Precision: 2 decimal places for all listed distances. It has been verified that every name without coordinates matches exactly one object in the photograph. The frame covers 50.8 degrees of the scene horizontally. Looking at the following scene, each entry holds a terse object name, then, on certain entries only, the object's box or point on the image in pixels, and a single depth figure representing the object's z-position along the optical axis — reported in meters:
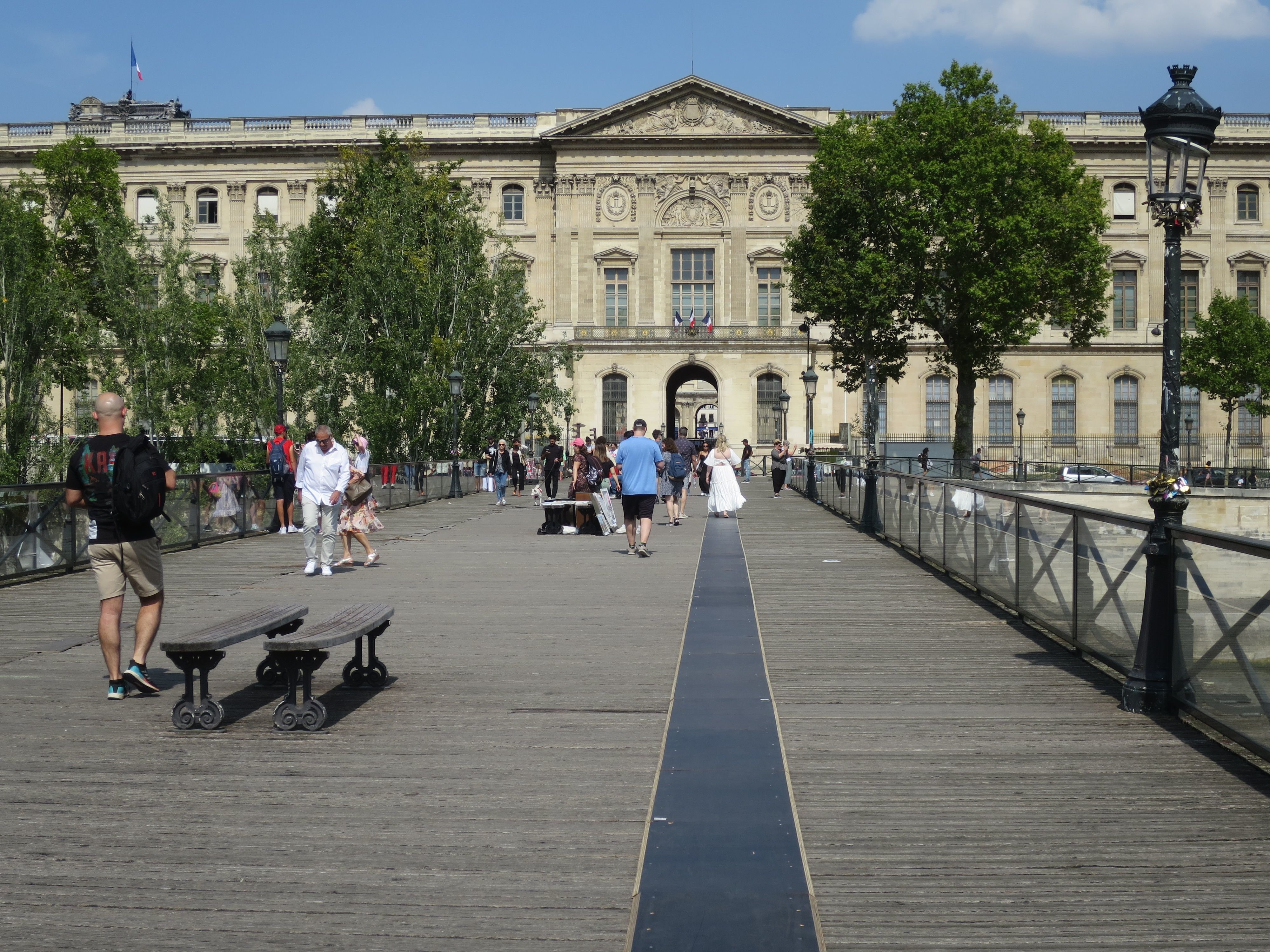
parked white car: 51.81
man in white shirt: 16.86
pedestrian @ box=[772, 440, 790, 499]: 42.22
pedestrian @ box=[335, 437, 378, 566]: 18.50
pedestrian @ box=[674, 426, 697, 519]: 30.59
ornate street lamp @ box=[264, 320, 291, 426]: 26.27
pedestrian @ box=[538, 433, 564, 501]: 31.09
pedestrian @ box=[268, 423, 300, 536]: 24.19
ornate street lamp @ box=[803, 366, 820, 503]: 39.84
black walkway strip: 4.72
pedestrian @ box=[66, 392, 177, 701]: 8.79
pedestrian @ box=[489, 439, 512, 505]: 37.16
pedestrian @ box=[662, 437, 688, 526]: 28.53
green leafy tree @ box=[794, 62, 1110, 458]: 47.31
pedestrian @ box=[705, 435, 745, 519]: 29.50
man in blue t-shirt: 19.67
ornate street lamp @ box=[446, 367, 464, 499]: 41.84
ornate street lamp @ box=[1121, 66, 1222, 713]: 8.27
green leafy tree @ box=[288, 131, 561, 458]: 41.28
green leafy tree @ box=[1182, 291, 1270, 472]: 63.09
